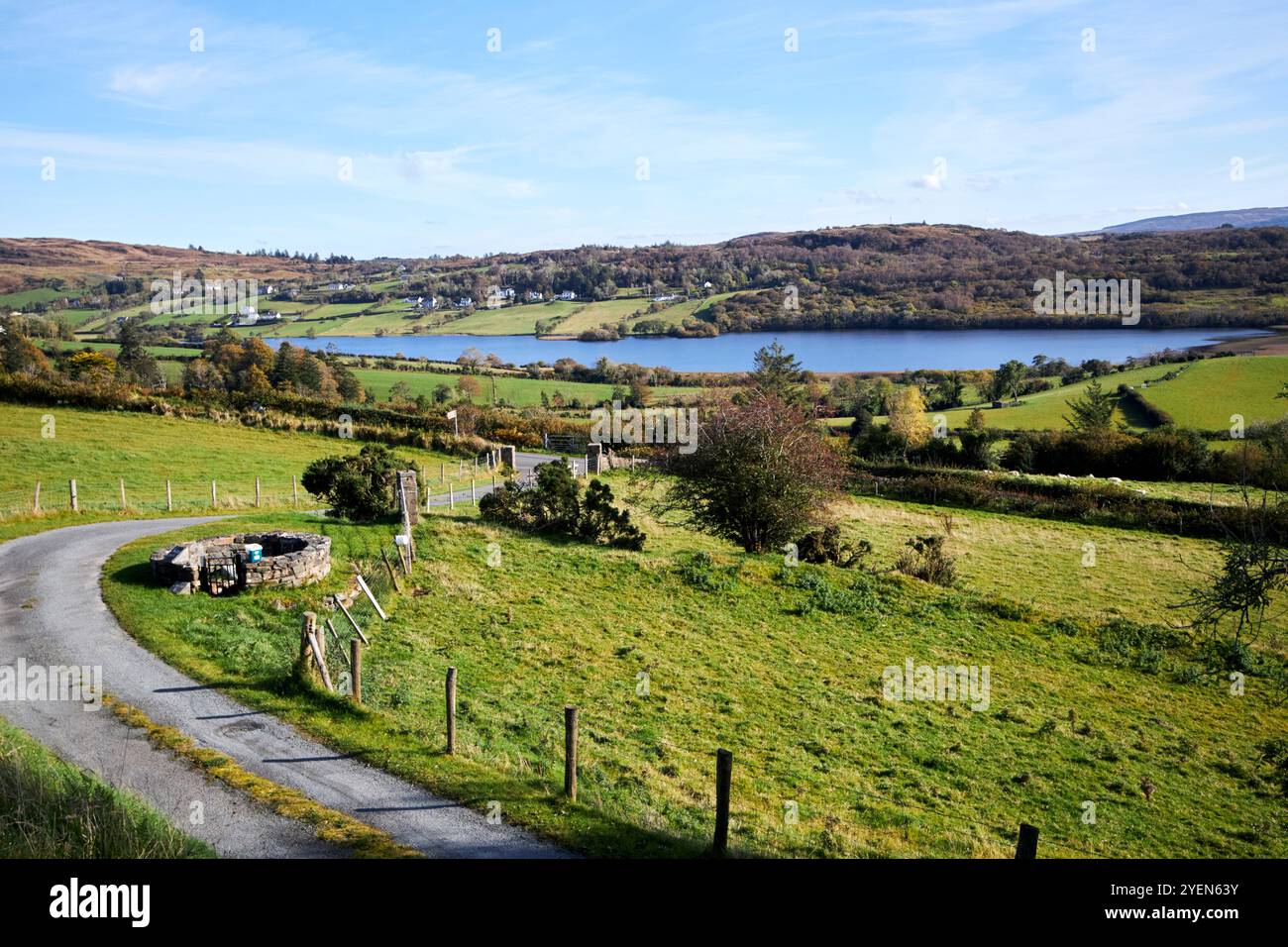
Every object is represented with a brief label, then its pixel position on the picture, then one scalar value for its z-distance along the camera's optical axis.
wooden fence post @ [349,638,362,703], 12.50
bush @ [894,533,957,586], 26.12
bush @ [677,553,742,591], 23.06
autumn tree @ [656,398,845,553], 27.36
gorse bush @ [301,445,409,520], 25.62
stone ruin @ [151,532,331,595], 17.89
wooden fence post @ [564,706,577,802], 9.75
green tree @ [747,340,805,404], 55.34
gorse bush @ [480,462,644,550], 27.52
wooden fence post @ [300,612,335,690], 12.90
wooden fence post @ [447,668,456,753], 10.96
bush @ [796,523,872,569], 27.12
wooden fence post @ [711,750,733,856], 8.53
